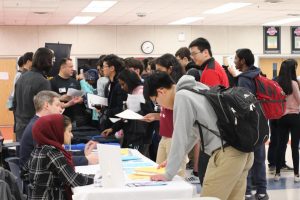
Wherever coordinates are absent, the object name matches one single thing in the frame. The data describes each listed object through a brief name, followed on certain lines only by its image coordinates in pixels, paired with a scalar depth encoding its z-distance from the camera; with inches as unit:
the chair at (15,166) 147.6
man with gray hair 141.0
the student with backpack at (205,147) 106.0
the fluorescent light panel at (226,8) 435.8
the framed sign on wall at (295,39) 607.5
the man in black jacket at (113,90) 204.5
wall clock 576.9
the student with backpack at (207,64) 166.6
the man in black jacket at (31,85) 197.2
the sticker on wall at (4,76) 563.5
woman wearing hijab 118.0
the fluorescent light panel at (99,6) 411.5
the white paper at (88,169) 129.4
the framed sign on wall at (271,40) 605.1
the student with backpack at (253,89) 194.4
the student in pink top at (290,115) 231.0
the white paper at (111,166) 99.5
